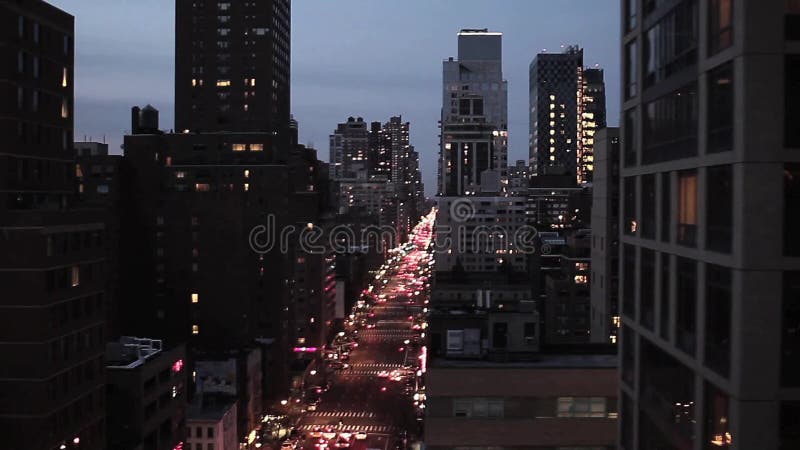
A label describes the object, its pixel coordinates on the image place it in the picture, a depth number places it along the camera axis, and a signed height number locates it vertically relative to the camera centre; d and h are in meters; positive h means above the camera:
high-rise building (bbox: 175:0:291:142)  125.56 +24.03
